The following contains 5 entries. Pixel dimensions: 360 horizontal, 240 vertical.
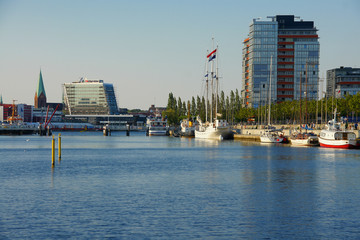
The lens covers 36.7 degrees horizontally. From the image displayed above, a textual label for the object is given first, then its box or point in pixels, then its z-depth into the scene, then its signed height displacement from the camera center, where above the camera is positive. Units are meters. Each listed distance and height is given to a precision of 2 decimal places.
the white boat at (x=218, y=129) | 184.75 -3.36
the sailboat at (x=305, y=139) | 134.25 -4.71
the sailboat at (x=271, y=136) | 157.88 -4.95
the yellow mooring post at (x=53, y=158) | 76.51 -5.81
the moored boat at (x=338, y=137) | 117.88 -3.63
